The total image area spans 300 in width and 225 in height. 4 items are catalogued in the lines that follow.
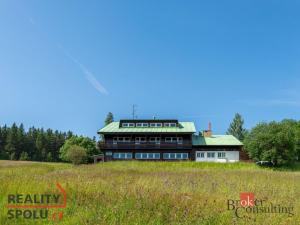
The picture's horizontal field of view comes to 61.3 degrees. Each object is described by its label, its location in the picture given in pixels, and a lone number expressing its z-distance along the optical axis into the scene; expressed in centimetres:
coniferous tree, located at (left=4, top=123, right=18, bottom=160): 9456
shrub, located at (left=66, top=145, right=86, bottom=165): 4475
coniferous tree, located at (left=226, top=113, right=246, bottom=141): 8942
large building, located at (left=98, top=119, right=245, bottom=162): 4569
